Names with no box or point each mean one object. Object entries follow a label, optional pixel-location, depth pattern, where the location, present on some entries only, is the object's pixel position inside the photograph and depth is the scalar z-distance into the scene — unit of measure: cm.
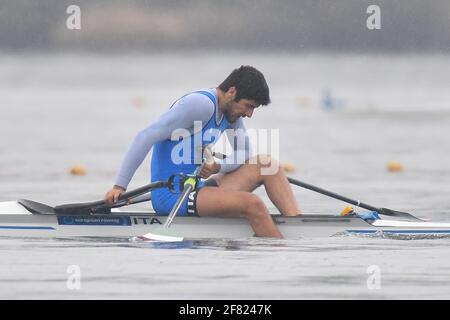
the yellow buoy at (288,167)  1866
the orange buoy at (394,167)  1862
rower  1125
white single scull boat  1159
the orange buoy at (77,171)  1803
